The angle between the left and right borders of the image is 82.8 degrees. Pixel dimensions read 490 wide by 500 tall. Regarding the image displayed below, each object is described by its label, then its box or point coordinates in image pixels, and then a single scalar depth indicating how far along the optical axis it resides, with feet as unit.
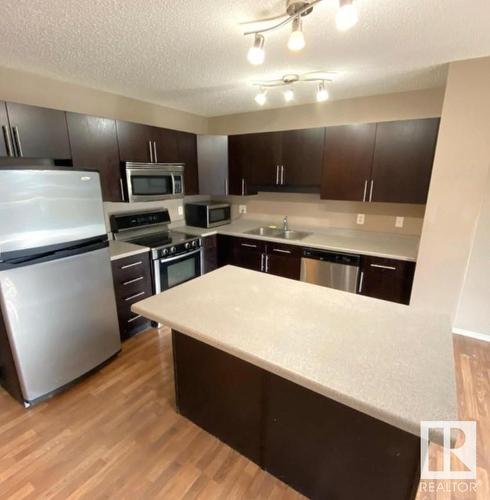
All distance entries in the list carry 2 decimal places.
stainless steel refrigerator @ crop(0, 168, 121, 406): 5.44
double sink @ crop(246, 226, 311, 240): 11.39
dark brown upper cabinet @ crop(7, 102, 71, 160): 6.47
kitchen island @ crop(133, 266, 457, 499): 3.20
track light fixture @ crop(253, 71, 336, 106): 7.46
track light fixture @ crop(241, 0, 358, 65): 3.27
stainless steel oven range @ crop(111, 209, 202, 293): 9.27
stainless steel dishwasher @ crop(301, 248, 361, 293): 9.08
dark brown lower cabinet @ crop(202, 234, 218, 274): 11.11
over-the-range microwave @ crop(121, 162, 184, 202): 8.84
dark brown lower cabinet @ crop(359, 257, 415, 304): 8.38
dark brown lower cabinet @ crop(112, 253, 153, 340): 8.19
